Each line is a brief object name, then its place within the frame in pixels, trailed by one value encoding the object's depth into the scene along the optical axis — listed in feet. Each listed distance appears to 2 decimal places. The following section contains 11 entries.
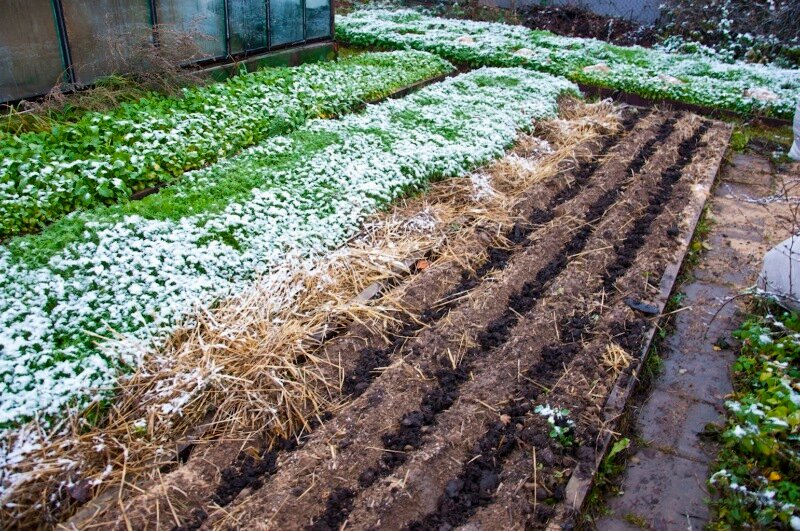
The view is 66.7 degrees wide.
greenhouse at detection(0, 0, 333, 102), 19.03
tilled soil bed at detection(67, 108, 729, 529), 9.45
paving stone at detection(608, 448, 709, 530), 9.73
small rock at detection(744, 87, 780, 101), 28.50
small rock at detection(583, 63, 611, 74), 32.27
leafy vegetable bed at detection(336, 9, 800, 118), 29.01
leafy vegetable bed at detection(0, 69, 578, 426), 10.78
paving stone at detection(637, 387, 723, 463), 11.05
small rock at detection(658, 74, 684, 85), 30.42
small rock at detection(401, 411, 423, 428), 10.77
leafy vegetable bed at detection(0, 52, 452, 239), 15.10
